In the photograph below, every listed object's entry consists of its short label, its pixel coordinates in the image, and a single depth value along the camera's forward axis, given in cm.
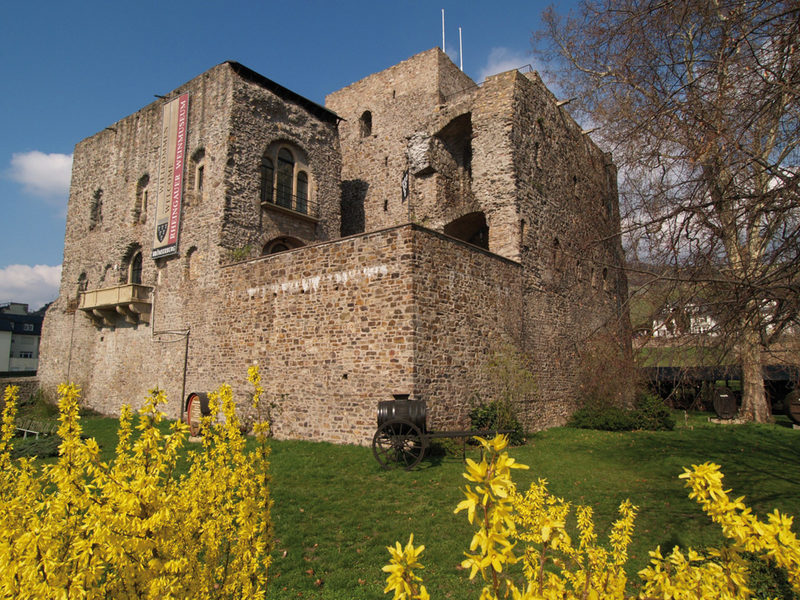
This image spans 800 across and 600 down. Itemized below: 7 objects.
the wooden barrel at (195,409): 1232
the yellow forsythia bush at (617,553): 156
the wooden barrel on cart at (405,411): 910
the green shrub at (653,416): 1593
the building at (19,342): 4509
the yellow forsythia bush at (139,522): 201
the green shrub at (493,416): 1148
